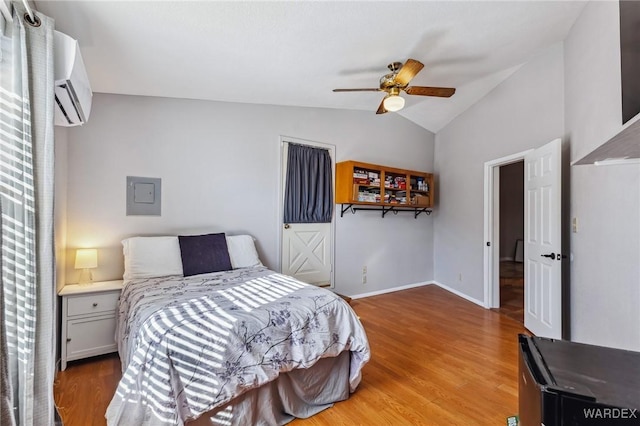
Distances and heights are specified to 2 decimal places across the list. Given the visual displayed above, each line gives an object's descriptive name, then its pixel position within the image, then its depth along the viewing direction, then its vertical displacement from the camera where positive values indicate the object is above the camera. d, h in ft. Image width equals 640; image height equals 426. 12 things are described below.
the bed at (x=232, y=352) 4.85 -2.56
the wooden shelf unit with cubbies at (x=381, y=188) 14.02 +1.36
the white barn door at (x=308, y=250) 13.24 -1.61
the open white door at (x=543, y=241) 9.61 -0.90
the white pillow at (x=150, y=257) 9.17 -1.37
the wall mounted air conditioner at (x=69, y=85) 5.29 +2.52
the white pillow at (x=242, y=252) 10.79 -1.38
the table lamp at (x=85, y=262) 8.79 -1.42
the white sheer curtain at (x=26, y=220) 4.38 -0.10
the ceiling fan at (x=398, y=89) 8.82 +4.01
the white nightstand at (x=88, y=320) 8.18 -2.99
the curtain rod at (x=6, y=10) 4.09 +2.81
